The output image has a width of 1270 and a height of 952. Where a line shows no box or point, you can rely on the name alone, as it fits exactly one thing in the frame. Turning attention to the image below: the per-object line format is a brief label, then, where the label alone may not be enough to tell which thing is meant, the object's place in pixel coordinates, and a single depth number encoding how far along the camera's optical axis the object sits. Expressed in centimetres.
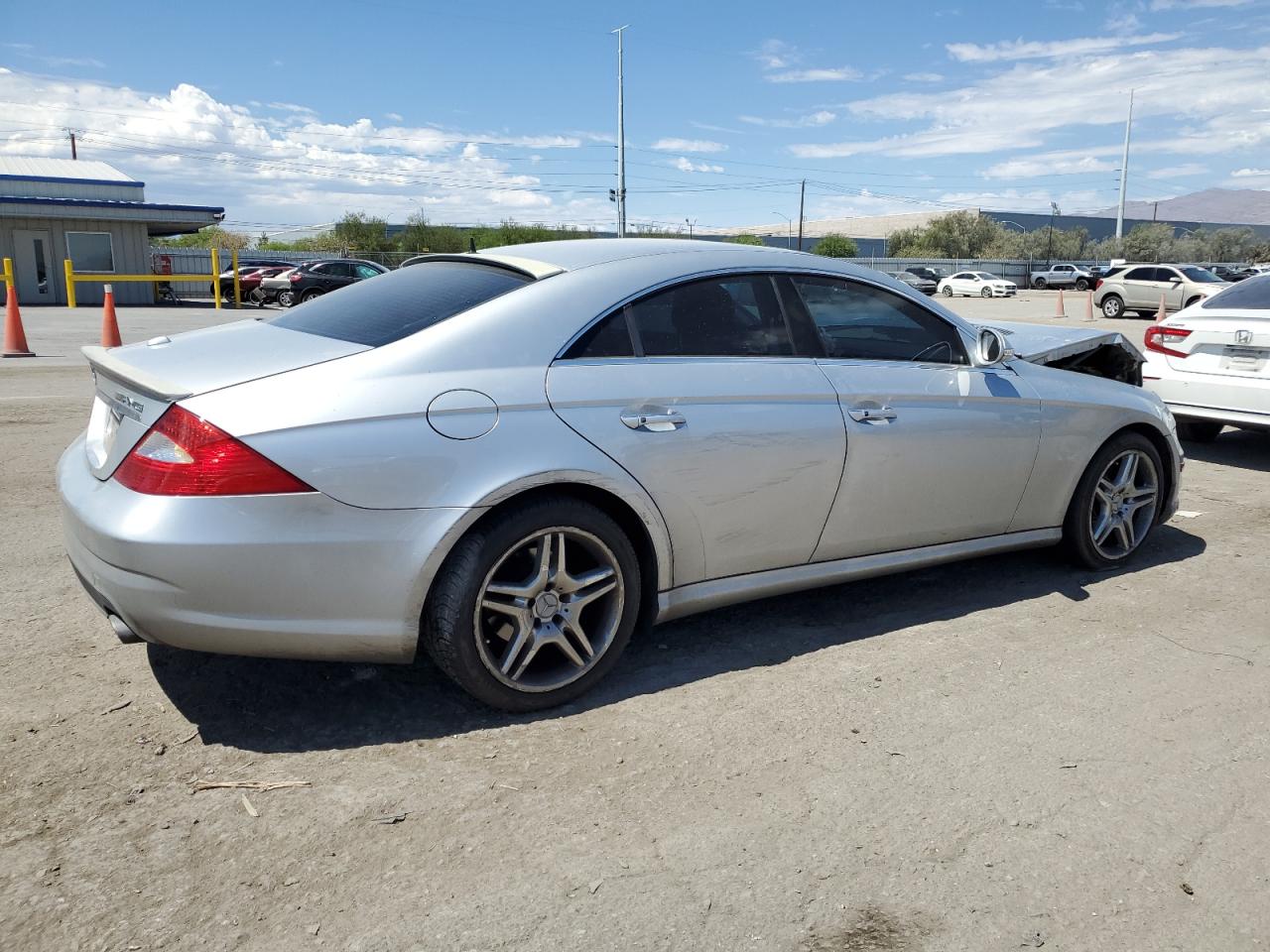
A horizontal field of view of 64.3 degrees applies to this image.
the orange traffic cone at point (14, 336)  1401
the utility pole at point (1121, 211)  8100
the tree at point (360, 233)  7312
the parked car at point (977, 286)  4991
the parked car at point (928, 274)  5441
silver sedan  283
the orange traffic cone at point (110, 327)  1420
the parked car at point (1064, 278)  6088
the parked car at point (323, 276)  2997
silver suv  2936
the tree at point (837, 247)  7838
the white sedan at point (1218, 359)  720
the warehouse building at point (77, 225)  3250
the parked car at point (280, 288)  3108
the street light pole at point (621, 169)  4827
